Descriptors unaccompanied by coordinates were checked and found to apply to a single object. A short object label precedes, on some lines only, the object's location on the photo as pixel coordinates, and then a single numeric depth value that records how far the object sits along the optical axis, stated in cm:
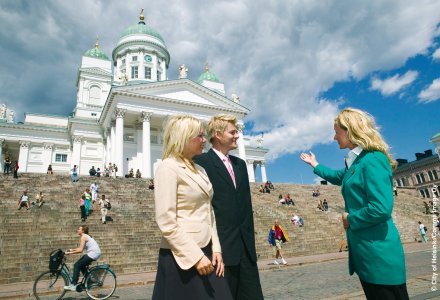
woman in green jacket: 252
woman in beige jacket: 243
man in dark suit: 327
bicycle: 796
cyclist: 805
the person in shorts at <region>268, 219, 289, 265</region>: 1394
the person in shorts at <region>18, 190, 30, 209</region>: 1752
